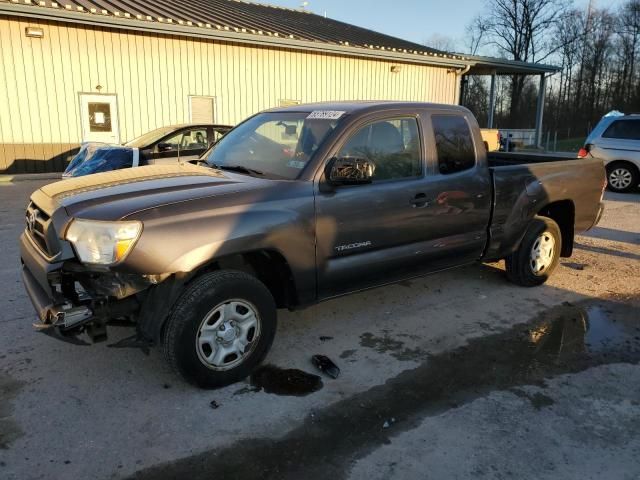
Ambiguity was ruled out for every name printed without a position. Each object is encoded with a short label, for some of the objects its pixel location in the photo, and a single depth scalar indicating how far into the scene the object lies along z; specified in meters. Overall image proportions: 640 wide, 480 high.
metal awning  21.31
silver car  12.39
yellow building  12.46
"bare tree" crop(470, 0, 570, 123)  48.81
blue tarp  8.79
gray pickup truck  3.12
